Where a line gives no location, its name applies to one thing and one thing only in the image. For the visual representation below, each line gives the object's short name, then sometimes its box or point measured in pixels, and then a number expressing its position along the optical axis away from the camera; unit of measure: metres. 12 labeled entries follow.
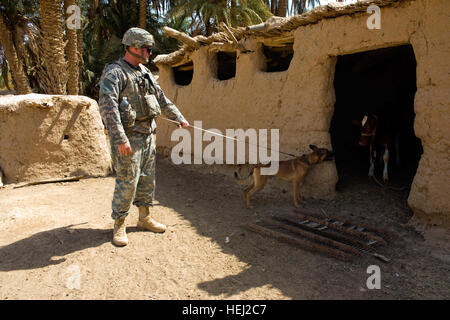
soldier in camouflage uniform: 3.06
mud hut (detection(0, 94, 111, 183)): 5.90
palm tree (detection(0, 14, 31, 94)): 10.81
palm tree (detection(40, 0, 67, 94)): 8.14
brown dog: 4.53
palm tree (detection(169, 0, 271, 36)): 15.77
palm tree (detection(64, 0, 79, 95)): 9.88
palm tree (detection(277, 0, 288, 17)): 14.29
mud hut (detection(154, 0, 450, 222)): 3.57
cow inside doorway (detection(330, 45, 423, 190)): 5.36
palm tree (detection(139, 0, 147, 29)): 15.69
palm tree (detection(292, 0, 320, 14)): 21.27
